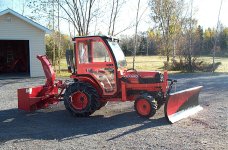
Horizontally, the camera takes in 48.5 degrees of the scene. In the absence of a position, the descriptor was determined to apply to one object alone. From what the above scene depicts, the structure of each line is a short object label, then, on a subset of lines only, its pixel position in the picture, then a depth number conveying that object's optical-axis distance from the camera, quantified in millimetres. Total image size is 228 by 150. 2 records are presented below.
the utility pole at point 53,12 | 20346
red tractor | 6385
